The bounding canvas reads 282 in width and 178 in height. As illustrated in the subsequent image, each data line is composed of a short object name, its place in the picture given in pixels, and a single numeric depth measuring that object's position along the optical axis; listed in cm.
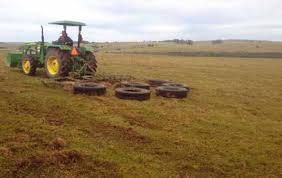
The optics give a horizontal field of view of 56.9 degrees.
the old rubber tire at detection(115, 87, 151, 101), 880
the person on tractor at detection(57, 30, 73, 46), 1138
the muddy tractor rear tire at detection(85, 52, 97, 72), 1134
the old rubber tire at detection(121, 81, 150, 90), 1009
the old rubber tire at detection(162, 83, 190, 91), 1057
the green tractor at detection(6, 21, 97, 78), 1088
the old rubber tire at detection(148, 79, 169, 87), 1147
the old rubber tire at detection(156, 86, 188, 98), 946
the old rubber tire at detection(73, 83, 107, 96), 899
